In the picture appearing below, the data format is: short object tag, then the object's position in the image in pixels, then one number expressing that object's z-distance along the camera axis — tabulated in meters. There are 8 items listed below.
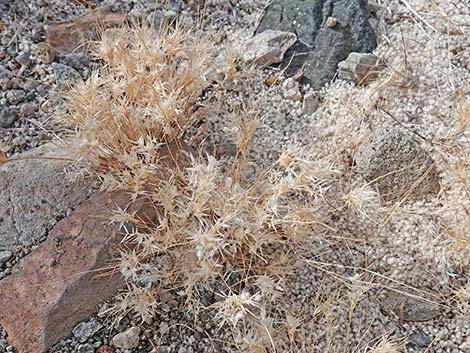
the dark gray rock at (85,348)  0.29
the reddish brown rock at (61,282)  0.29
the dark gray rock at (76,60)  0.38
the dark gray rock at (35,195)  0.31
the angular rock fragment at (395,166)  0.35
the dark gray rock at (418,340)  0.32
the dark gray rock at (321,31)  0.40
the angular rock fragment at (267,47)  0.39
